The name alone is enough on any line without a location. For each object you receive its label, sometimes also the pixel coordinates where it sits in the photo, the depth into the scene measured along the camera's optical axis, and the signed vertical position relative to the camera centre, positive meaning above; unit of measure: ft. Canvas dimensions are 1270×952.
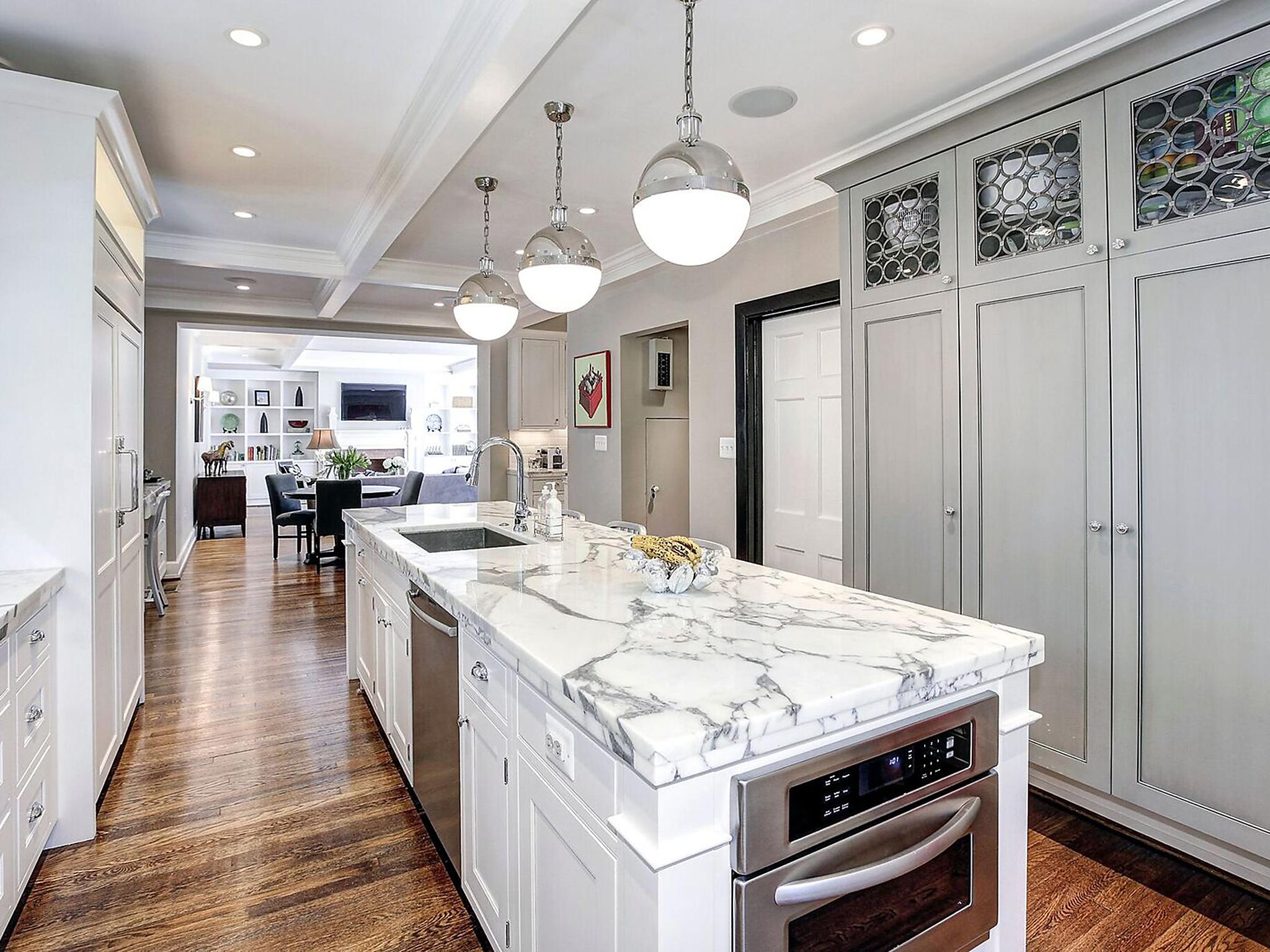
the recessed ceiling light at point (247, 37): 7.17 +4.48
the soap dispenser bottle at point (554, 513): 9.29 -0.43
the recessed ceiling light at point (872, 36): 7.23 +4.50
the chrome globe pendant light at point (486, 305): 10.00 +2.45
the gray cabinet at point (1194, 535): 6.20 -0.52
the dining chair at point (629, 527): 9.82 -0.67
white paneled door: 12.14 +0.63
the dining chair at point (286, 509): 24.64 -1.05
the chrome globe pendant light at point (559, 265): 8.28 +2.49
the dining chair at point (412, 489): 24.99 -0.30
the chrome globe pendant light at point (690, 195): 5.77 +2.31
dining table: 23.89 -0.50
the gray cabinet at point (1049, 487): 7.28 -0.10
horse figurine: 31.45 +0.89
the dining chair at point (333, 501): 22.67 -0.67
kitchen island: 3.28 -1.27
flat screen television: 42.39 +4.72
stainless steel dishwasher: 6.23 -2.19
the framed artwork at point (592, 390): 18.07 +2.33
